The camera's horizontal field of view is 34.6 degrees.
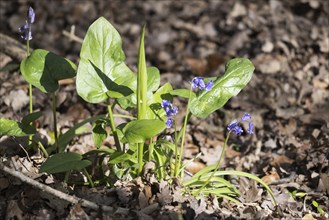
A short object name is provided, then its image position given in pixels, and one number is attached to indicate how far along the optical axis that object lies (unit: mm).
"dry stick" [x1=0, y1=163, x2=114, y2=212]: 2311
